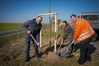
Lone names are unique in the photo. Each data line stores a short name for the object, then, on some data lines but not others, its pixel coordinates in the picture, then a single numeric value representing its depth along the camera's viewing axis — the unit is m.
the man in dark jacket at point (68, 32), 2.86
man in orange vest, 2.03
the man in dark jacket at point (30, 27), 2.30
